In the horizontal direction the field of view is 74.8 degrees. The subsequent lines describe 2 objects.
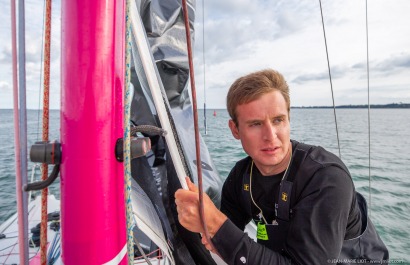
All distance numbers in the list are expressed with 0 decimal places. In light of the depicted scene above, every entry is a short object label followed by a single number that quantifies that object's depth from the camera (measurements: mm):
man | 1003
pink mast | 666
